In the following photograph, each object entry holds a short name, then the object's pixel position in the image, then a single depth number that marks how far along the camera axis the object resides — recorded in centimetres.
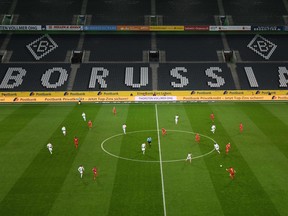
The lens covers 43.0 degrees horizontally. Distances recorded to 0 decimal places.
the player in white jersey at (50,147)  2998
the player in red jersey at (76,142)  3132
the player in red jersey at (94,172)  2508
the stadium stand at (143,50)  5619
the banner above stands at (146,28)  6138
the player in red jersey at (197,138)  3281
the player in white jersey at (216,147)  3002
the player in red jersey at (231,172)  2485
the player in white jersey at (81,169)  2524
